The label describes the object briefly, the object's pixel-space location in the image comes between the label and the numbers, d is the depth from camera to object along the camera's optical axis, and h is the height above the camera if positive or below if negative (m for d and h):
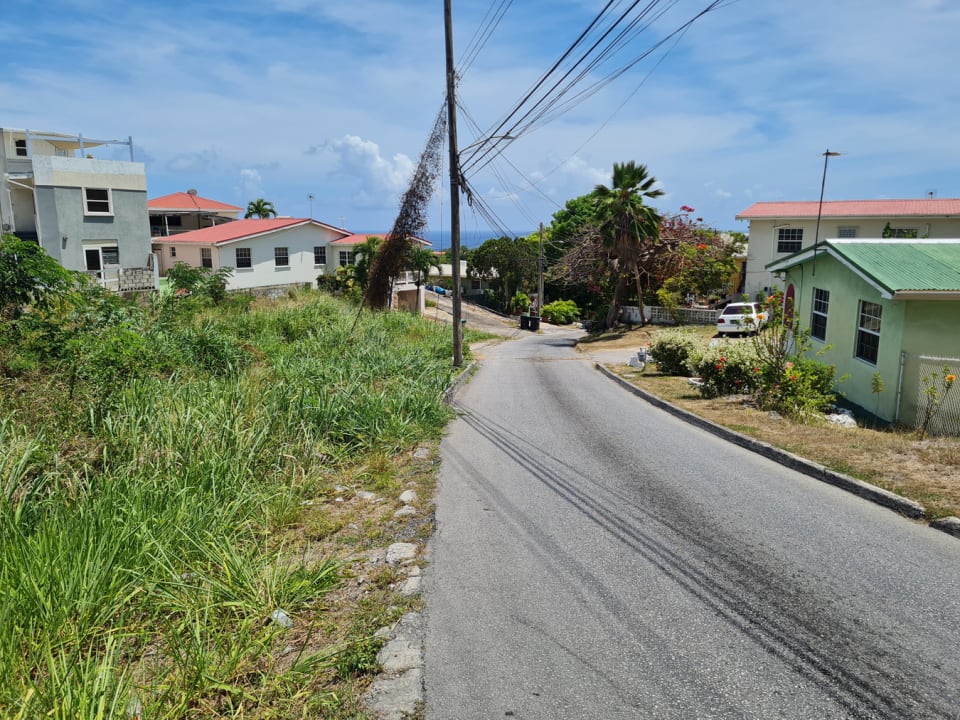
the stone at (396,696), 4.33 -2.95
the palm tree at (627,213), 33.06 +2.91
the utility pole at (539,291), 48.45 -1.67
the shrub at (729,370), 14.77 -2.35
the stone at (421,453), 10.91 -3.14
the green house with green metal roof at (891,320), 12.11 -1.04
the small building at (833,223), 32.97 +2.49
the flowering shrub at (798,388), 12.96 -2.42
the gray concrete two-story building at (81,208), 30.17 +2.87
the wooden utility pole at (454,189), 19.05 +2.44
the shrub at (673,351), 19.69 -2.50
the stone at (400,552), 6.78 -3.02
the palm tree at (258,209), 66.44 +6.01
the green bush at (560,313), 51.44 -3.46
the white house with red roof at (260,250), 37.97 +1.08
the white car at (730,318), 29.09 -2.19
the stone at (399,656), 4.83 -2.96
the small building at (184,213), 47.31 +4.08
